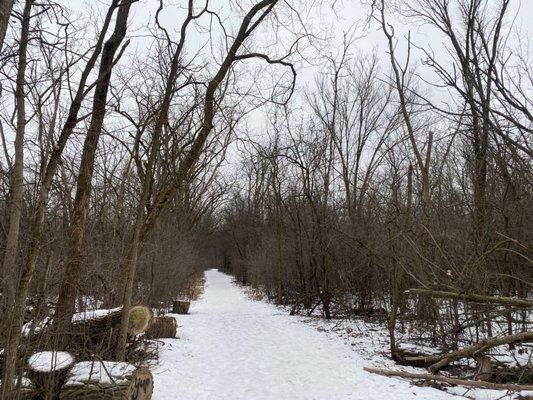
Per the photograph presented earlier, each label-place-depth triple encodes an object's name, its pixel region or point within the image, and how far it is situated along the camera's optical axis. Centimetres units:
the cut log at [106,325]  648
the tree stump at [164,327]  998
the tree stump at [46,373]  467
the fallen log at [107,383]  487
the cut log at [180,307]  1530
